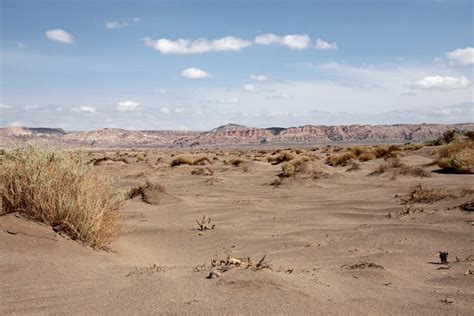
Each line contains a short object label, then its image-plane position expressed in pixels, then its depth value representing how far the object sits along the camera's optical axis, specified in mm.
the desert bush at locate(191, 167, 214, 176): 17767
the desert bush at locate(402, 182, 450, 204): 8586
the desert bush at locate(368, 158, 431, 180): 12965
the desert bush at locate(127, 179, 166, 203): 10992
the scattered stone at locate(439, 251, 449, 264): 5074
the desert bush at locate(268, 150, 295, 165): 24812
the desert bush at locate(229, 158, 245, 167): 22662
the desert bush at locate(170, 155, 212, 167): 24156
